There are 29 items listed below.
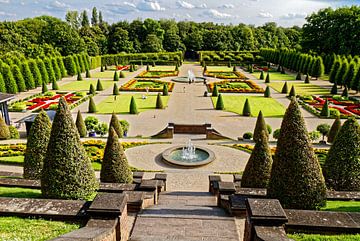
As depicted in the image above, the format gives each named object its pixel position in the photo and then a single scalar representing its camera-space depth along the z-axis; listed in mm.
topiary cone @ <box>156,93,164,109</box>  32594
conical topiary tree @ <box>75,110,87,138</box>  22172
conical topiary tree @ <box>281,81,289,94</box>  41503
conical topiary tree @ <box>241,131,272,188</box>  10867
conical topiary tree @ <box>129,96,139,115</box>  29828
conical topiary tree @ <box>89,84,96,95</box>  39906
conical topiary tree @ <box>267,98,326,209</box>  7574
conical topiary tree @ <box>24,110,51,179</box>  11922
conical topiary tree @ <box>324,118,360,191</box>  10469
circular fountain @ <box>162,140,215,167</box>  17266
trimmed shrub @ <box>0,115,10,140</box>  21422
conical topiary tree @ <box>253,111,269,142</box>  18845
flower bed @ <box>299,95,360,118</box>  30152
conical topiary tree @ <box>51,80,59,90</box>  43281
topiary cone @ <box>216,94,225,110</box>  32062
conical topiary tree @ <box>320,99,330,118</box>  29000
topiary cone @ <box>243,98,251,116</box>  29266
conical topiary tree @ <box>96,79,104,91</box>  42719
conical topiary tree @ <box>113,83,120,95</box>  38844
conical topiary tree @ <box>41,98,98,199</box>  7625
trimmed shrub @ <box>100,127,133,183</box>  11414
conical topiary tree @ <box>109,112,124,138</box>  19794
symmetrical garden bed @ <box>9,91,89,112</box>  31297
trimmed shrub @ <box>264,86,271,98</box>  38531
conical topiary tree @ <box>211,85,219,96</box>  39328
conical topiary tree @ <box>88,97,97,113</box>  30453
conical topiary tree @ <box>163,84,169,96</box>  39438
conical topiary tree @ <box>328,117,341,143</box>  21156
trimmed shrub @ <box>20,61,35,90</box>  40969
